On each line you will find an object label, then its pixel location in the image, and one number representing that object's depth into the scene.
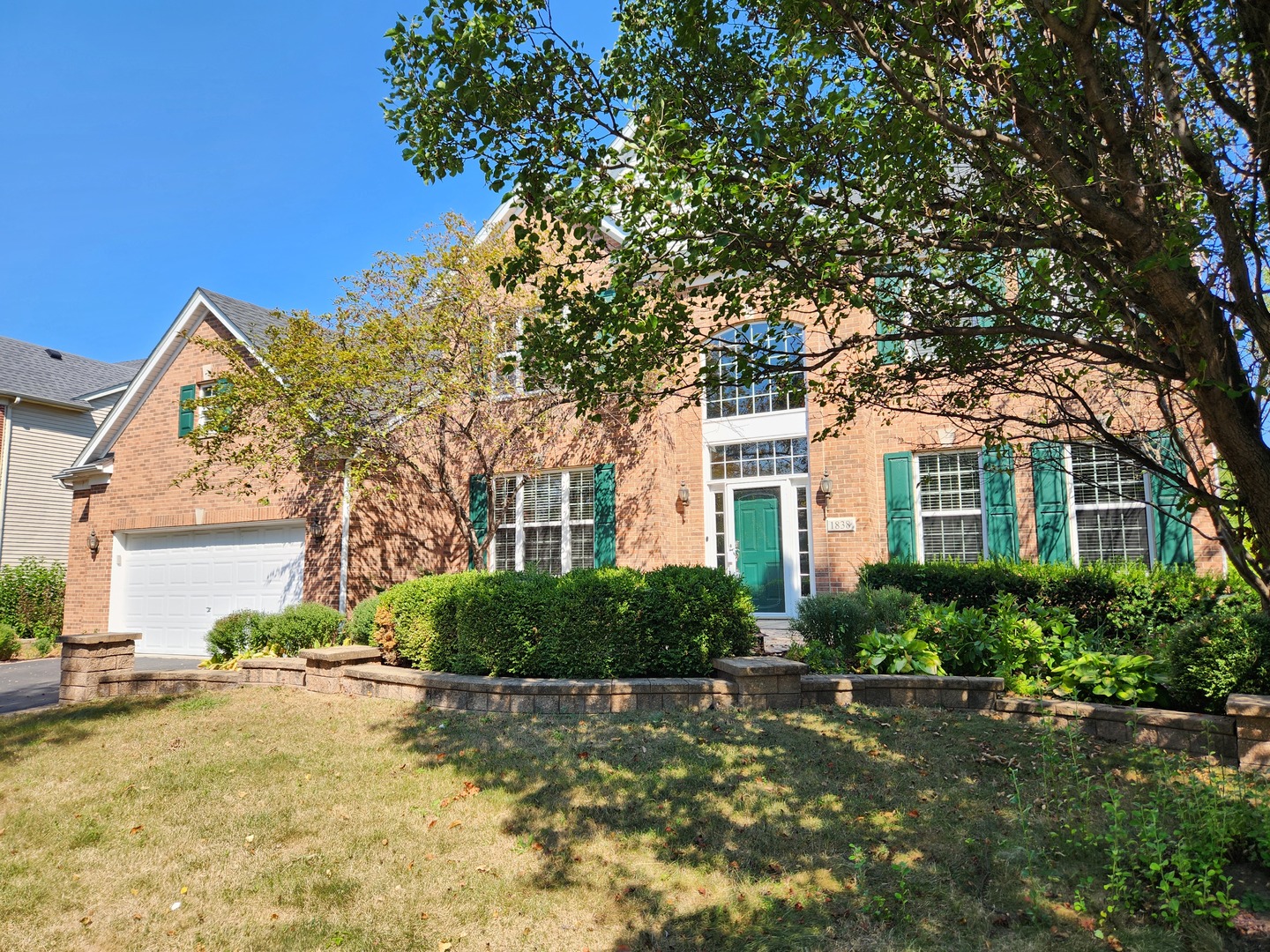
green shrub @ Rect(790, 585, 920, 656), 7.54
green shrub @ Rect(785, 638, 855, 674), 7.29
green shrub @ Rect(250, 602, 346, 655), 9.83
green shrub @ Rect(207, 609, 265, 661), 10.02
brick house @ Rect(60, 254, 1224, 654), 10.35
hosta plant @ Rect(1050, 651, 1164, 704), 5.78
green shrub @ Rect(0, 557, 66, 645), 17.22
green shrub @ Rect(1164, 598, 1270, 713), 5.30
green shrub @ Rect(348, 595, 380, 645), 9.12
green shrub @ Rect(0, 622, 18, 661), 14.67
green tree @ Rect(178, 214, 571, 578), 10.76
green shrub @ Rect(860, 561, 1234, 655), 8.13
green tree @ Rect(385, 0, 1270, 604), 3.70
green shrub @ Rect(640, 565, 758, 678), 7.12
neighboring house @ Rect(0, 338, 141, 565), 19.02
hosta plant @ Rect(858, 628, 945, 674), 6.81
